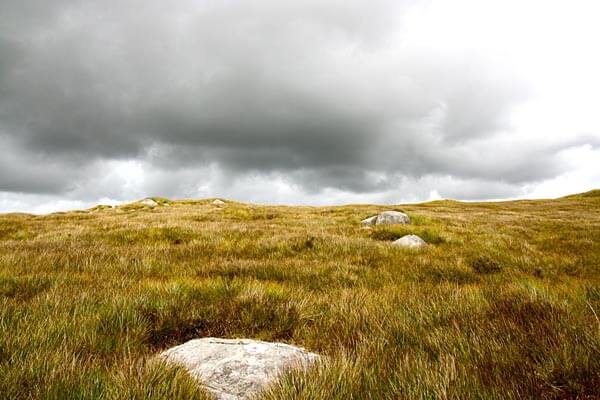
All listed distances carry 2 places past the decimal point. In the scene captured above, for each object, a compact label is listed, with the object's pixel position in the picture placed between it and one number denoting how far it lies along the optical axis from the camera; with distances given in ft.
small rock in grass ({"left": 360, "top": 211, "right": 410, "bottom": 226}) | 53.93
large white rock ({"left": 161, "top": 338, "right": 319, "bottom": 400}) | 8.29
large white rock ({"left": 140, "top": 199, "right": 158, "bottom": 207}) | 147.56
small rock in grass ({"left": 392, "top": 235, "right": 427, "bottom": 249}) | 33.91
